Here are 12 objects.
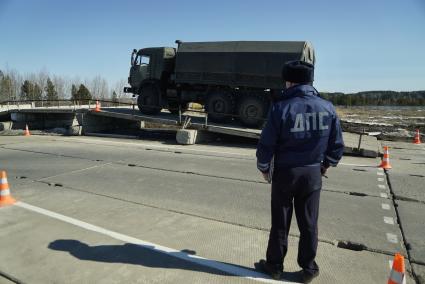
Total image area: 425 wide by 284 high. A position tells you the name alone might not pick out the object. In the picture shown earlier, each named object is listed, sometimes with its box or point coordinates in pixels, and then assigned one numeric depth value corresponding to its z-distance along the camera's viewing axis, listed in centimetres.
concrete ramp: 1304
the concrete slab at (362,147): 1162
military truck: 1413
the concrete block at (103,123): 1862
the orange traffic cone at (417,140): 1666
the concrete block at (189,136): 1435
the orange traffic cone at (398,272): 281
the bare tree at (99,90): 10562
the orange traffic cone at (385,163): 982
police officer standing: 335
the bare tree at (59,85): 9738
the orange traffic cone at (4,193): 618
